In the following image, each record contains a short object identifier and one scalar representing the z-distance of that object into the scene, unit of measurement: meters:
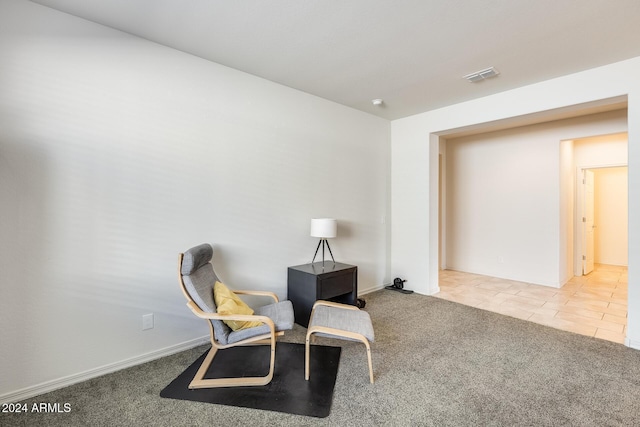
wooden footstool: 2.15
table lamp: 3.36
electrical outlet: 2.45
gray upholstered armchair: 2.07
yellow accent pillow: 2.25
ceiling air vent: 2.94
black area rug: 1.93
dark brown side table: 3.08
